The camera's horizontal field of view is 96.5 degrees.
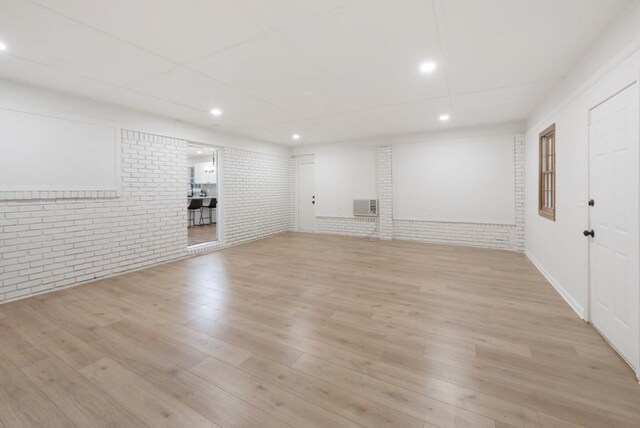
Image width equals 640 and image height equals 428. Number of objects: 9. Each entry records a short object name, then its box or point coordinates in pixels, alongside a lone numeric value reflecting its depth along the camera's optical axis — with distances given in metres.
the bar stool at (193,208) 9.41
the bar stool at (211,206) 10.29
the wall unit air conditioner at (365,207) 7.48
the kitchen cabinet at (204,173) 11.61
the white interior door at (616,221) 2.00
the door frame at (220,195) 6.44
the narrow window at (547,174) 3.86
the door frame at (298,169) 8.57
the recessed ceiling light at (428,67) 3.06
